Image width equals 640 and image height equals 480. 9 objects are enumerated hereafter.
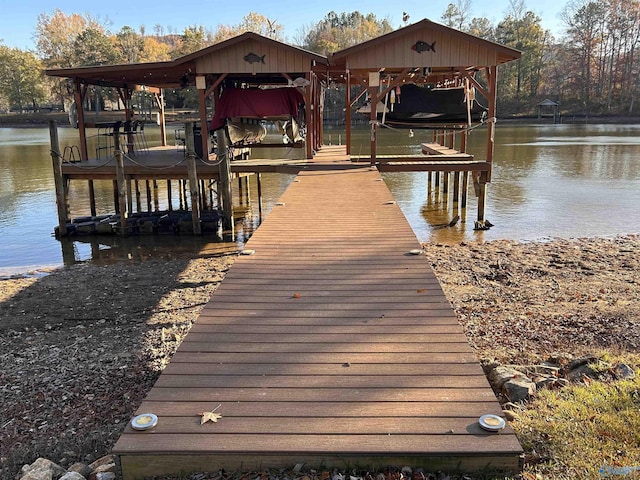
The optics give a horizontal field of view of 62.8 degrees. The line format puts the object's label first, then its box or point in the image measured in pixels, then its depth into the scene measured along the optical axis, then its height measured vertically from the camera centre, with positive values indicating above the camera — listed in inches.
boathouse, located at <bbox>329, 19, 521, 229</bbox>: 487.8 +65.3
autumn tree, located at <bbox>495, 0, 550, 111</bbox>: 2817.4 +381.3
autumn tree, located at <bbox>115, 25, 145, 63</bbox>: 2953.7 +507.6
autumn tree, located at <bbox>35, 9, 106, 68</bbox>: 3235.7 +652.6
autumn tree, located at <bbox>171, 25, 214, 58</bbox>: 2833.4 +539.1
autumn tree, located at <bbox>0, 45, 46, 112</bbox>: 3014.3 +340.4
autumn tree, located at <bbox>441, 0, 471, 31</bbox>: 3425.2 +755.7
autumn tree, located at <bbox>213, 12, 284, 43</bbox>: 3306.3 +690.1
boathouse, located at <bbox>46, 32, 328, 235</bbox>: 519.5 +44.3
